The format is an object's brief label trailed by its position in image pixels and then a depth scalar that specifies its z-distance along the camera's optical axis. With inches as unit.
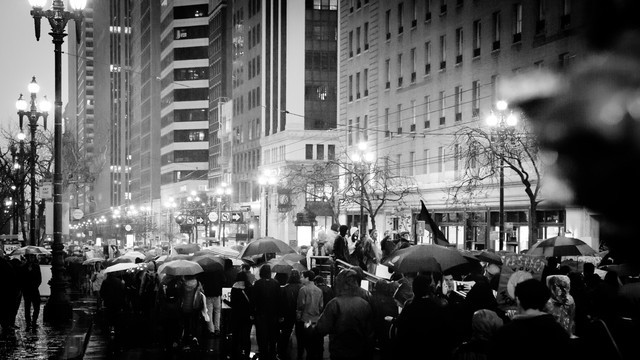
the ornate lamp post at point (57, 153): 1029.8
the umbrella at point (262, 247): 1071.6
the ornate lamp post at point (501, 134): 1318.9
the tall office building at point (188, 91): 6417.3
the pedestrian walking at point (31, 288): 1042.7
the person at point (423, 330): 395.2
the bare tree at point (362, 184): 2442.2
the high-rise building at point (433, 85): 2046.0
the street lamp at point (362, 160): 2352.9
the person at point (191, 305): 775.7
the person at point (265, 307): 680.4
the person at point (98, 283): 1170.2
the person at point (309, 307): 657.0
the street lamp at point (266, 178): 2878.9
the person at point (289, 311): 693.9
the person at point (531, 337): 251.0
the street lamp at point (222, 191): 3381.6
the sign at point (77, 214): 2213.0
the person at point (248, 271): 753.3
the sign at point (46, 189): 1235.2
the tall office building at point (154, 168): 7598.4
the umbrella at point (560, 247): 871.1
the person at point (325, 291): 704.3
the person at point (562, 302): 476.1
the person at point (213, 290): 857.5
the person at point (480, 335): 378.9
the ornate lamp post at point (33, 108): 1386.6
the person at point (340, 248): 885.2
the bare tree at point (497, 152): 1358.3
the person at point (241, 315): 712.4
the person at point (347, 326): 431.2
